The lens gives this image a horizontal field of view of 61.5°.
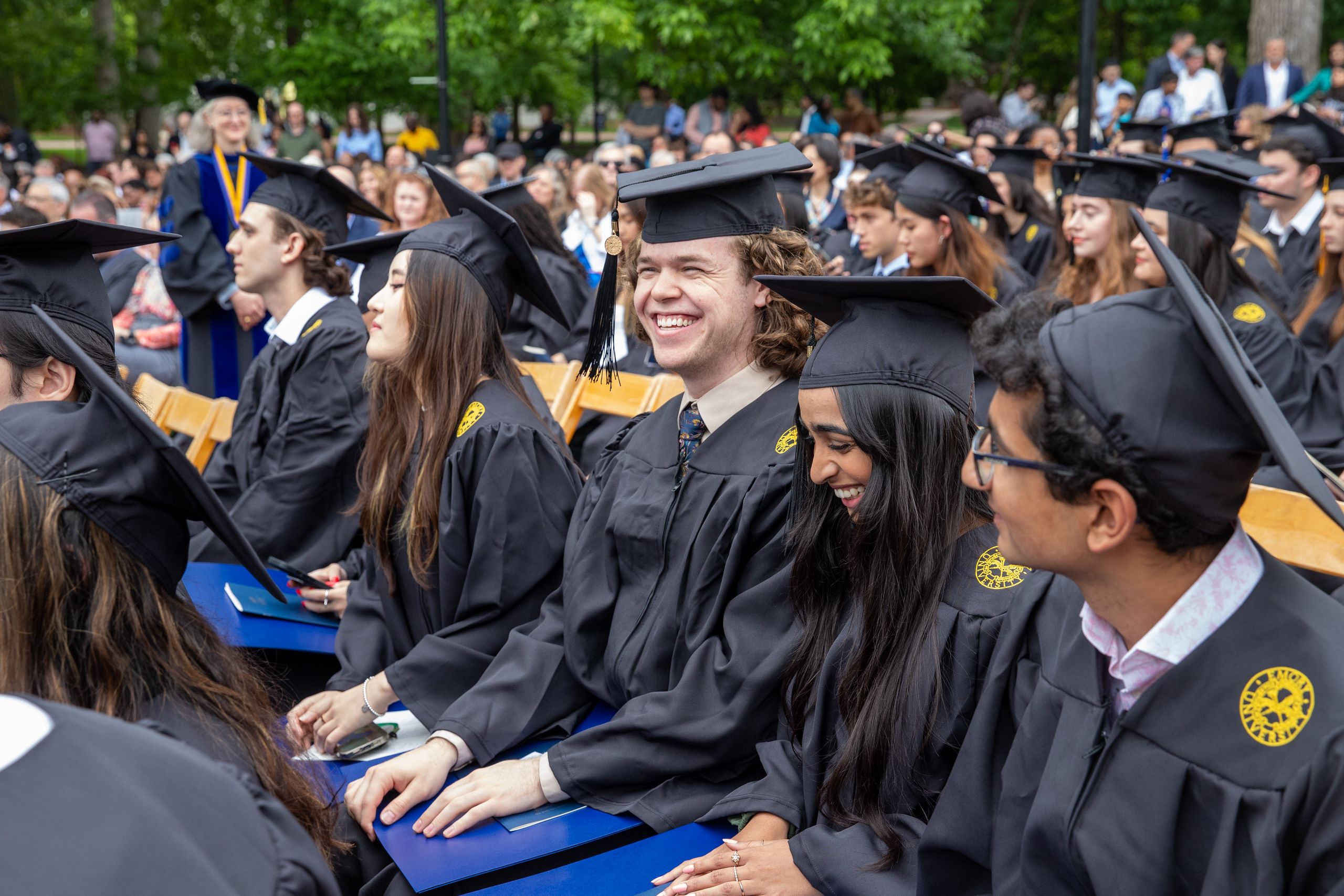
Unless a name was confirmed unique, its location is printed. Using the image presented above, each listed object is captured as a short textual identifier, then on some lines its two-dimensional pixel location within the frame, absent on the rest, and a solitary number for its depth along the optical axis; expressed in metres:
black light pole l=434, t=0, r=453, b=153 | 11.56
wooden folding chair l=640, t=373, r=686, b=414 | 4.54
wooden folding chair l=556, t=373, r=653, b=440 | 4.66
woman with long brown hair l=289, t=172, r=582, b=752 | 3.03
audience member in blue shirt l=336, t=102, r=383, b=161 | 18.42
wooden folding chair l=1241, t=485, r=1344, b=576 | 2.75
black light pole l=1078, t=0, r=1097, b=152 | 7.81
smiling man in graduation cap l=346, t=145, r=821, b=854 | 2.53
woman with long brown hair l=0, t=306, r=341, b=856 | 1.72
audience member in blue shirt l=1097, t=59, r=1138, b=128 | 14.96
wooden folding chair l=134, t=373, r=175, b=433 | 5.31
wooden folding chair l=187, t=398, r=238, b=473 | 4.99
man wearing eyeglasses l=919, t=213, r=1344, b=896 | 1.48
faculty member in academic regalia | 6.97
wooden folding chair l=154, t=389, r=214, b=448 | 5.12
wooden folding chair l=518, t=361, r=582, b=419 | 5.01
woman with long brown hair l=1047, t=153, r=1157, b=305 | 5.42
